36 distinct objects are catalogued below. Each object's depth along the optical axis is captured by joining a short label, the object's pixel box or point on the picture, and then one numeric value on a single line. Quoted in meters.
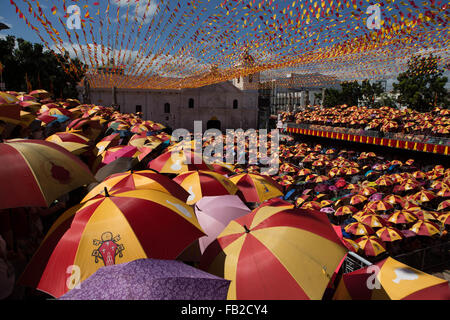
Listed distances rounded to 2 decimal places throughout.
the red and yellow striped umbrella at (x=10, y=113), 4.54
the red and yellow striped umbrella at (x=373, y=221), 7.92
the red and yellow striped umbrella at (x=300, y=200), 10.63
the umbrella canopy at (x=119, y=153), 6.10
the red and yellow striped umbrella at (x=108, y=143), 7.12
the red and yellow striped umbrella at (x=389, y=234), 7.38
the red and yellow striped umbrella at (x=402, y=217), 8.22
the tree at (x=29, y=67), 27.88
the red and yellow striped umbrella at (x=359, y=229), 7.53
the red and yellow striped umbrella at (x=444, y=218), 8.87
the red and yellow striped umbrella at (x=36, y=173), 2.35
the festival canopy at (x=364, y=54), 8.64
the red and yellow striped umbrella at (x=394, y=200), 10.05
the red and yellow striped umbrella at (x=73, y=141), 4.78
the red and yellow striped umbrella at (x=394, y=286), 2.53
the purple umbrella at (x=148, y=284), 1.37
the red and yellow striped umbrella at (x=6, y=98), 6.57
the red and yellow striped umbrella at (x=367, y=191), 11.66
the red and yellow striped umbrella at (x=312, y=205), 9.82
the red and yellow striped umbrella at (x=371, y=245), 6.73
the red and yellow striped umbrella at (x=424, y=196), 10.95
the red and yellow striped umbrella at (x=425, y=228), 7.76
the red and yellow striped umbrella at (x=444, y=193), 11.54
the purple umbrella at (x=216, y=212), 4.09
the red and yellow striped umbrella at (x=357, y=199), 10.41
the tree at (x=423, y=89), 39.84
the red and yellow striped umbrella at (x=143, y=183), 3.82
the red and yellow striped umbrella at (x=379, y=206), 9.47
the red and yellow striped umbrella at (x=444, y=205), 10.40
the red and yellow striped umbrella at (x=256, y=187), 6.68
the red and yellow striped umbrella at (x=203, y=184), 5.07
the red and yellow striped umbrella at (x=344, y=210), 9.50
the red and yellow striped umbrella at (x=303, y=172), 15.51
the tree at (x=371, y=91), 52.81
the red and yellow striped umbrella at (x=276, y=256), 2.33
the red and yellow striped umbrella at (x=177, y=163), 6.21
